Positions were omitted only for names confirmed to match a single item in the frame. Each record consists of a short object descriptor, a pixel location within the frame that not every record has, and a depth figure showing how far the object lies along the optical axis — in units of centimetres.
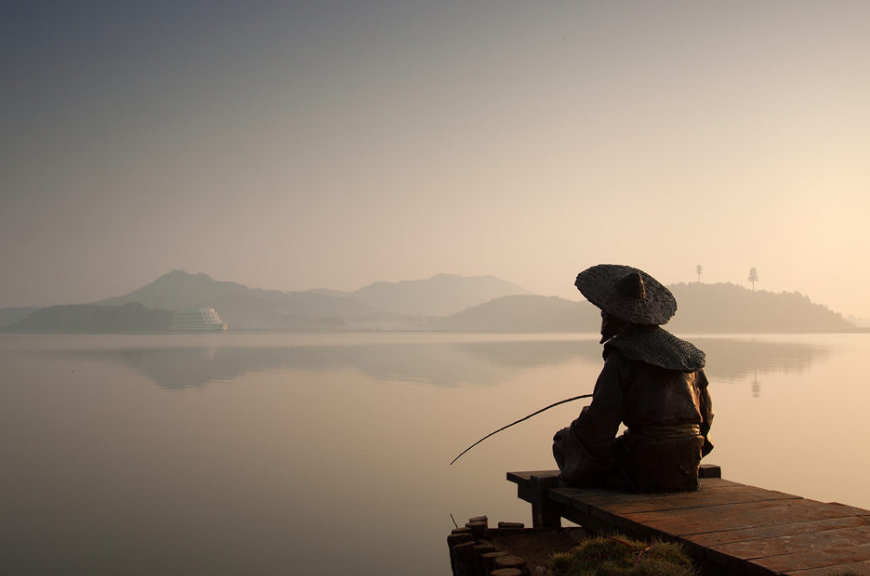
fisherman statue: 541
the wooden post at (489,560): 461
